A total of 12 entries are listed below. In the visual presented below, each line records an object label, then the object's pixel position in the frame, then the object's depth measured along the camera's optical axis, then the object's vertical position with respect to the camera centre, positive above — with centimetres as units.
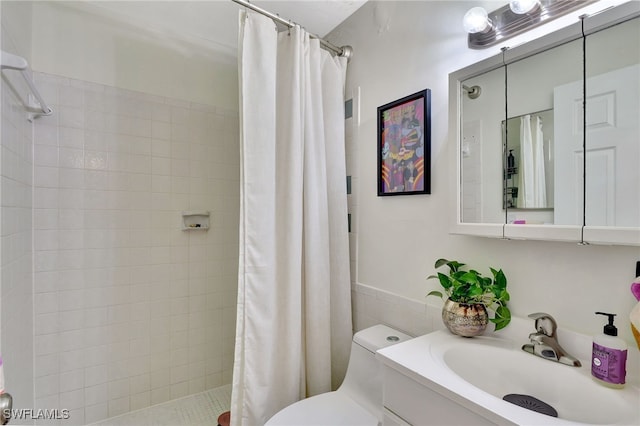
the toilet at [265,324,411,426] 121 -82
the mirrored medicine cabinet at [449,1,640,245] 79 +24
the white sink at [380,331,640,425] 70 -46
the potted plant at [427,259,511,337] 105 -33
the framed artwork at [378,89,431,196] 136 +32
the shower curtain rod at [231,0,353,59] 137 +95
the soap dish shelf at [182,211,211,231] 205 -6
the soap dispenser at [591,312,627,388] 75 -37
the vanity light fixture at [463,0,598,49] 94 +65
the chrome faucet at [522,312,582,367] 89 -40
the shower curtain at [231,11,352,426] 141 -7
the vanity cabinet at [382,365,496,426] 74 -53
